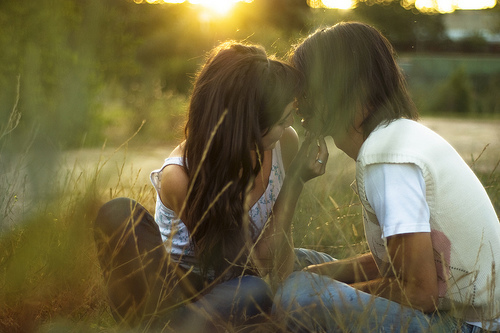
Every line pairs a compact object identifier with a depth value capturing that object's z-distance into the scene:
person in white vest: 1.69
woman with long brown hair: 2.03
